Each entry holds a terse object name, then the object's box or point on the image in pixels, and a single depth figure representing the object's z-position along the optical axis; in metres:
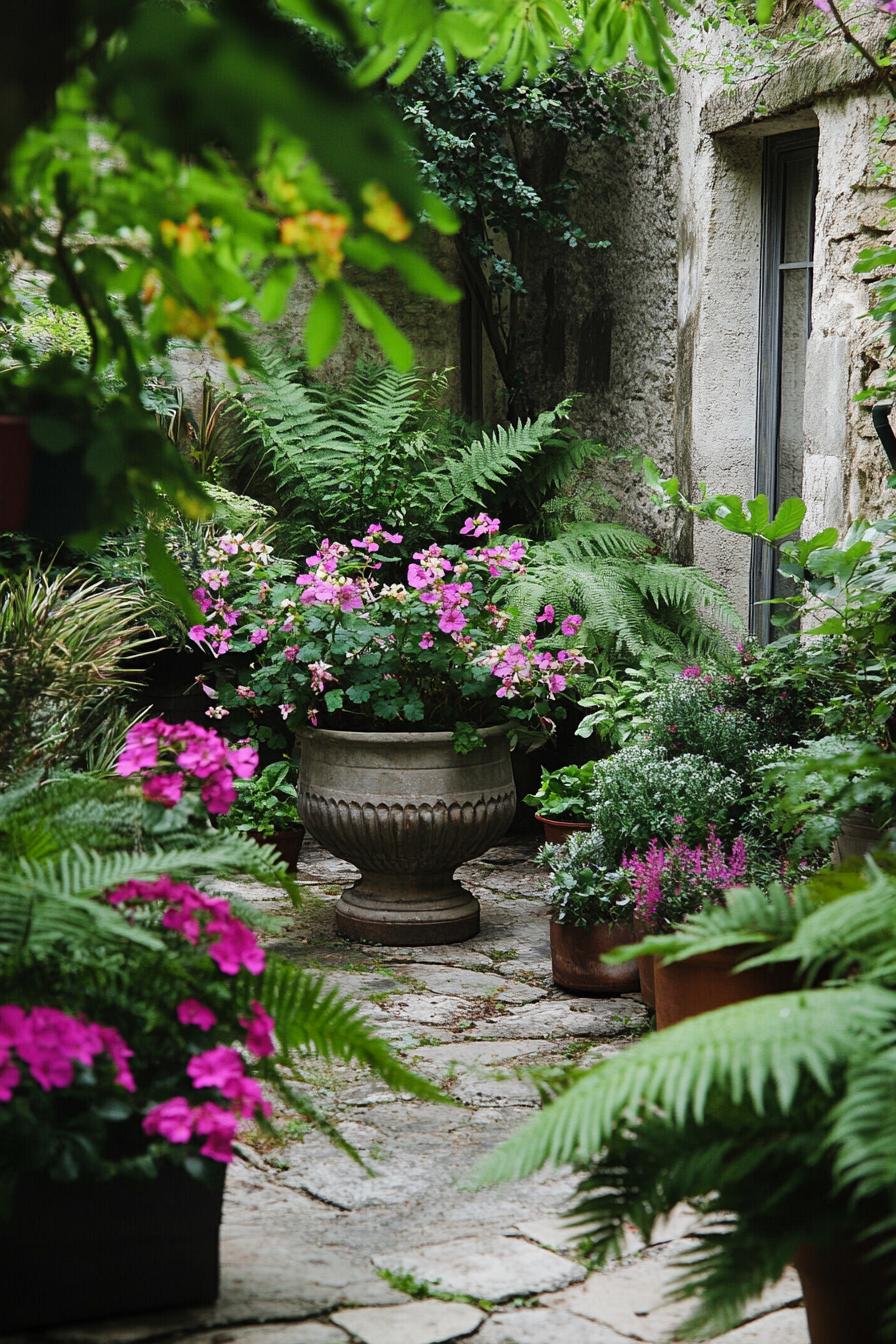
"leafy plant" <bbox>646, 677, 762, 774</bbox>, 4.28
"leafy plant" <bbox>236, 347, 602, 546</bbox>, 6.52
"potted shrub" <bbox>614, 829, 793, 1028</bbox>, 3.24
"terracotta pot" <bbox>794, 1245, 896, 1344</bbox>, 1.98
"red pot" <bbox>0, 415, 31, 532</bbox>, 1.94
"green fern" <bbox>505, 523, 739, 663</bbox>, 5.77
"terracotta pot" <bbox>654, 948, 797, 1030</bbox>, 3.18
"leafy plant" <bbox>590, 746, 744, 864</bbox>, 4.03
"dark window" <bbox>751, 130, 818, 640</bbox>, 5.48
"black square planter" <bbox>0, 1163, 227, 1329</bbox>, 2.21
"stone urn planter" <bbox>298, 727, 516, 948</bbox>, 4.80
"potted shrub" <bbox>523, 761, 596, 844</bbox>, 5.06
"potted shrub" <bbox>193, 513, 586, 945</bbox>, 4.81
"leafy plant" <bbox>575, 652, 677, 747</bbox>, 4.94
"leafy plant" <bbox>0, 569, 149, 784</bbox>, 3.83
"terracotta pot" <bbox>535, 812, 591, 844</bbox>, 5.07
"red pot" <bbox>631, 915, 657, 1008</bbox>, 3.94
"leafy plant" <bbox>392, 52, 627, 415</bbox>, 6.46
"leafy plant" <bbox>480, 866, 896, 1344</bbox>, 1.80
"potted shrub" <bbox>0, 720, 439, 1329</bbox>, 2.13
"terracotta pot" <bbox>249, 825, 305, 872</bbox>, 5.77
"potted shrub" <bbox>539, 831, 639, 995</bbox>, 4.16
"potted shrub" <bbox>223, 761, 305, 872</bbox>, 5.70
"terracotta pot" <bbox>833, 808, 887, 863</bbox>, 3.44
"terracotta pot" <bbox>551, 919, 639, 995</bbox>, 4.28
